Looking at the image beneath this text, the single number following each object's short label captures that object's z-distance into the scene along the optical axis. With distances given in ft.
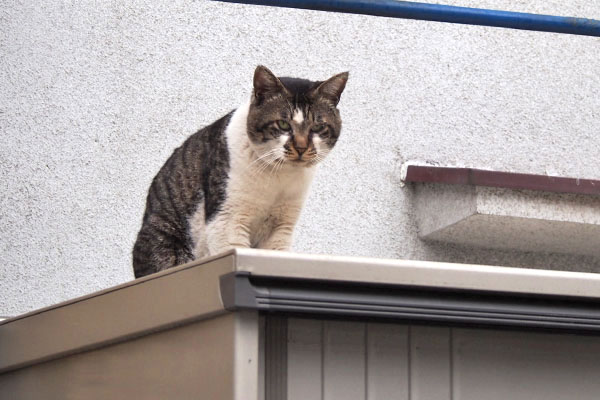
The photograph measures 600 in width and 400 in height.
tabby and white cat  20.92
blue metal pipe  15.44
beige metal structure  11.16
